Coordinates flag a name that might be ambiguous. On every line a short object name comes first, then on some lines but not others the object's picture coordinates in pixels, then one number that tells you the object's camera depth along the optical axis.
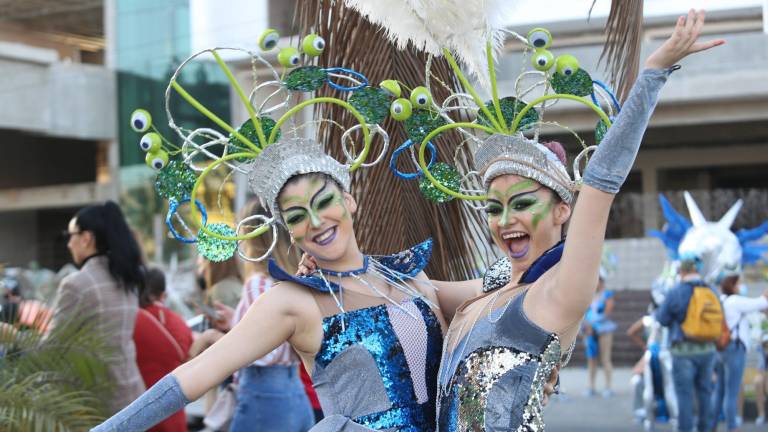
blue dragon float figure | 8.45
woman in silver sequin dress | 2.27
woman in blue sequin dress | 2.70
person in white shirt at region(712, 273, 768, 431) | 8.29
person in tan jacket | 4.65
